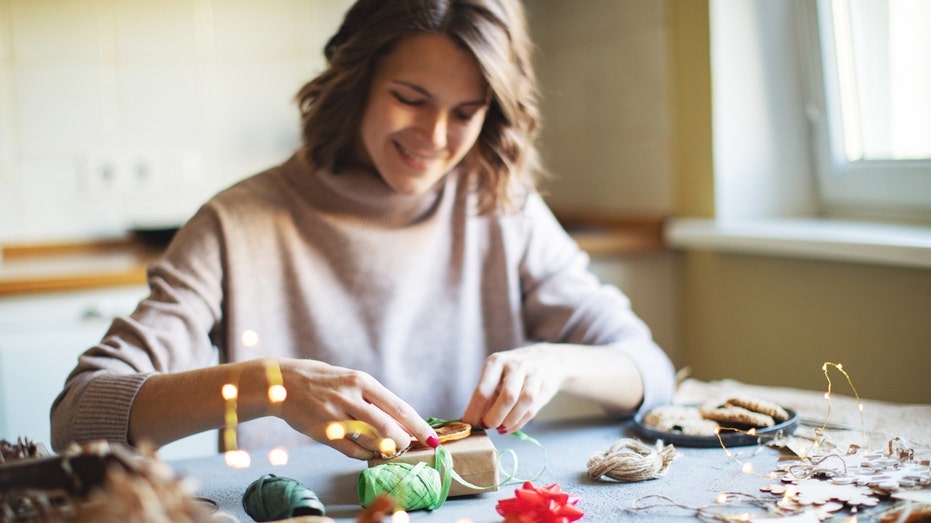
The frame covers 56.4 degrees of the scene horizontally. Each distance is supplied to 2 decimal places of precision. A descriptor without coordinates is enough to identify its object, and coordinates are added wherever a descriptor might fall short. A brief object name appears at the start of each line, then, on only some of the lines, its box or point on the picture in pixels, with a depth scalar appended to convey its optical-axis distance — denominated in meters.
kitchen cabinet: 1.78
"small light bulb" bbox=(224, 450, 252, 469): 1.03
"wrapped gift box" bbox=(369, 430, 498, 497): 0.87
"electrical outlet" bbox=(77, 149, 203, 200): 2.29
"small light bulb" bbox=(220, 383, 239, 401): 0.97
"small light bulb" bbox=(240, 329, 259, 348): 1.25
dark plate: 1.01
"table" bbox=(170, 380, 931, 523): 0.85
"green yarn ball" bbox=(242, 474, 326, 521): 0.79
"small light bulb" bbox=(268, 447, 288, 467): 1.03
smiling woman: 1.04
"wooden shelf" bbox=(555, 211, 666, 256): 2.05
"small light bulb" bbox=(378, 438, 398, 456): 0.88
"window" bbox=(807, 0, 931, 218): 1.58
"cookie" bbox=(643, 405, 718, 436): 1.04
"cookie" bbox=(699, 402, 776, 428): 1.03
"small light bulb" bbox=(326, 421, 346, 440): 0.91
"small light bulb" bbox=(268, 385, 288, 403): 0.95
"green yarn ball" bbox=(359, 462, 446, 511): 0.82
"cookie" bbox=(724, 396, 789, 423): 1.04
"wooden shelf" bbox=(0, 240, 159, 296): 1.77
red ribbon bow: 0.78
